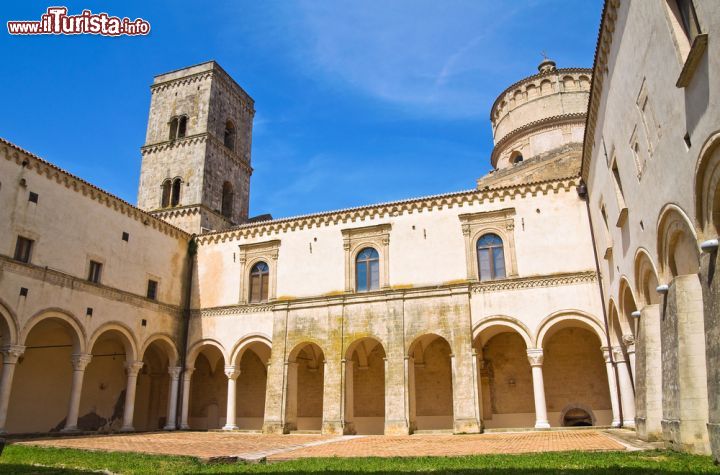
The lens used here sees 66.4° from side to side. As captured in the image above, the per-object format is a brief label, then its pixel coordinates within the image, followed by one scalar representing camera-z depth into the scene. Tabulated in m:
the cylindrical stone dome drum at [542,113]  26.55
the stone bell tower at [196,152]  30.02
